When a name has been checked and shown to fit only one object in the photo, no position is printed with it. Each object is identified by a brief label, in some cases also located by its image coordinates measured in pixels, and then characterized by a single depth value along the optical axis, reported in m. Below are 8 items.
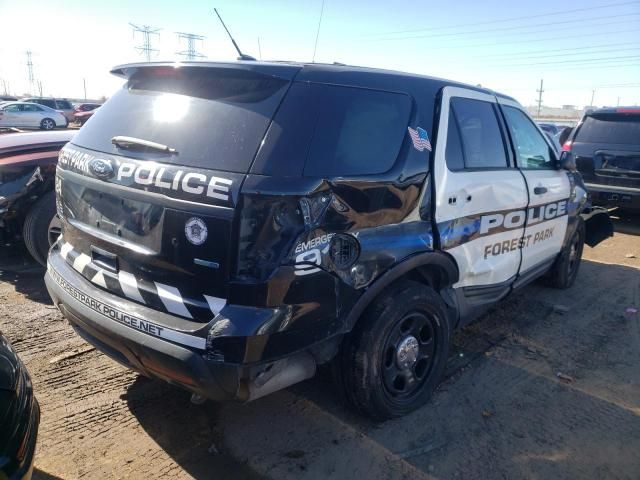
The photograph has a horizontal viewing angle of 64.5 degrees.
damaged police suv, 2.12
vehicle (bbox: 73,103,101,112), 31.60
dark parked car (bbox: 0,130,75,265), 4.59
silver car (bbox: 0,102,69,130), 24.66
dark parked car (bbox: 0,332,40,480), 1.77
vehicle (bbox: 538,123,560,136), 22.48
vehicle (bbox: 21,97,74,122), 29.78
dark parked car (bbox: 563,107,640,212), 7.85
